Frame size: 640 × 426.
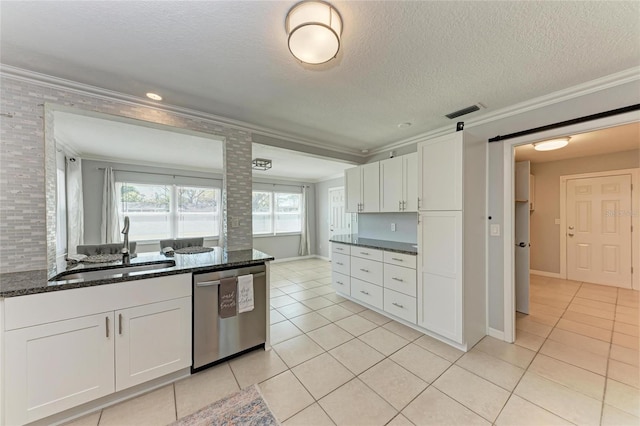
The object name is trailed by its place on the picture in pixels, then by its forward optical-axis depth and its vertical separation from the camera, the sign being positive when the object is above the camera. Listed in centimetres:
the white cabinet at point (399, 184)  303 +39
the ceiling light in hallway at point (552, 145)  309 +94
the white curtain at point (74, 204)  391 +16
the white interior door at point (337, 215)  639 -9
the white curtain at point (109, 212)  455 +2
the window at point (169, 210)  495 +6
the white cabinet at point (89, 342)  144 -93
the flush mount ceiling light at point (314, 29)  126 +103
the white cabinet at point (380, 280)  281 -96
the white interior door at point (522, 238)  316 -37
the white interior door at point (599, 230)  412 -36
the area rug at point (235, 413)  156 -143
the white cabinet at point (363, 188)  361 +40
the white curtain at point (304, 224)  718 -37
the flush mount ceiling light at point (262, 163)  422 +93
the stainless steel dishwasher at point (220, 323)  203 -106
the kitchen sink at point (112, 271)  186 -51
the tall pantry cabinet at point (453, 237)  236 -28
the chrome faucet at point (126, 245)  235 -35
